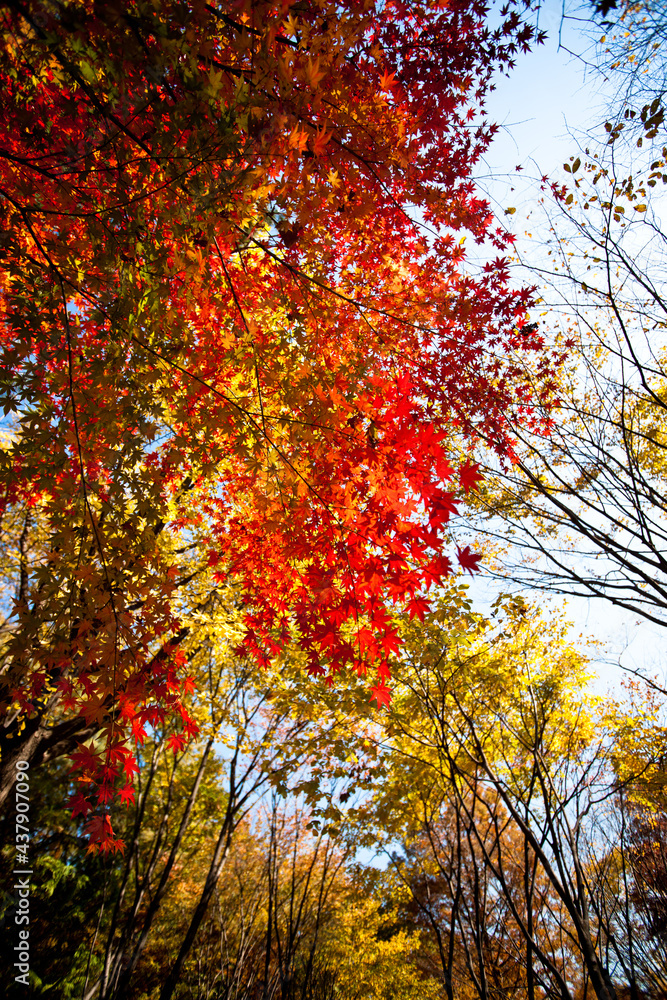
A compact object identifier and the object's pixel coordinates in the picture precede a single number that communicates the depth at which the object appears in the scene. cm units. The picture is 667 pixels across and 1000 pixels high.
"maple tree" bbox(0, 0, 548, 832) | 247
